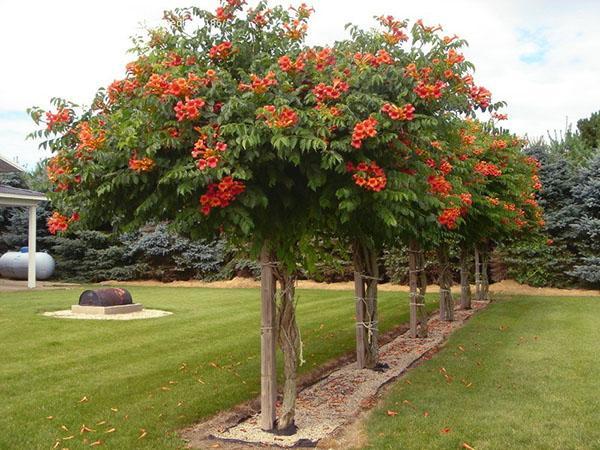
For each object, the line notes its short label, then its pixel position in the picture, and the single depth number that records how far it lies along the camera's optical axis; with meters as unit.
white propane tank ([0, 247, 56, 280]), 23.02
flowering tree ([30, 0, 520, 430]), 4.19
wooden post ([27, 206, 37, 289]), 20.14
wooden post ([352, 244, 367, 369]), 7.54
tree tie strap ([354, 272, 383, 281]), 7.60
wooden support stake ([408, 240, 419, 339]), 9.93
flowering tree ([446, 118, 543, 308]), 9.81
